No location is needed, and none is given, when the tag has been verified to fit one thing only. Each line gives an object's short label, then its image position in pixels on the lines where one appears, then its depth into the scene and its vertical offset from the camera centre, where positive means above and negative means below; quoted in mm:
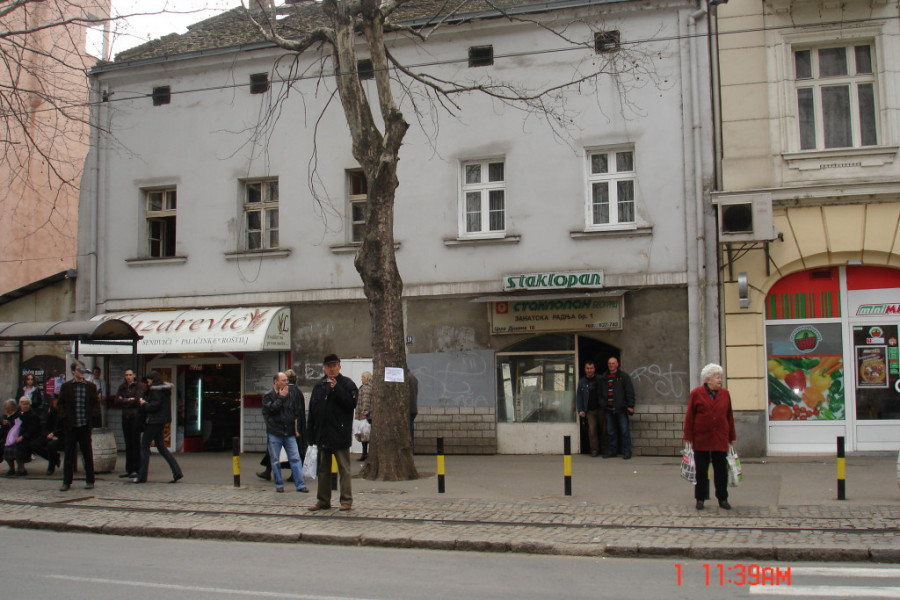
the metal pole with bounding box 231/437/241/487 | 12788 -1423
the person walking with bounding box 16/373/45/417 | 15079 -363
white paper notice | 12586 -52
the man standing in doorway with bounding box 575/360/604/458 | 15758 -640
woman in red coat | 9977 -723
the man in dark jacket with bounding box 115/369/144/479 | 13898 -735
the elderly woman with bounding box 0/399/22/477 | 14727 -995
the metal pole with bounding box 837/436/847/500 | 10391 -1288
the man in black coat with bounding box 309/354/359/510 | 10375 -612
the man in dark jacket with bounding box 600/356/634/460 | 15289 -627
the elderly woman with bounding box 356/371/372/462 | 15547 -557
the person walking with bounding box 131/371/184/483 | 13250 -702
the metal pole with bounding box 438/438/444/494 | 11447 -1300
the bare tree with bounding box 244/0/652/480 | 12664 +2642
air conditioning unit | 14477 +2531
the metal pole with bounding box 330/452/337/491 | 11143 -1305
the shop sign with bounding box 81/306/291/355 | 17500 +872
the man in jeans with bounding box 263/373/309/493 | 12305 -791
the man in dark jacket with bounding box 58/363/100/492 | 12836 -658
